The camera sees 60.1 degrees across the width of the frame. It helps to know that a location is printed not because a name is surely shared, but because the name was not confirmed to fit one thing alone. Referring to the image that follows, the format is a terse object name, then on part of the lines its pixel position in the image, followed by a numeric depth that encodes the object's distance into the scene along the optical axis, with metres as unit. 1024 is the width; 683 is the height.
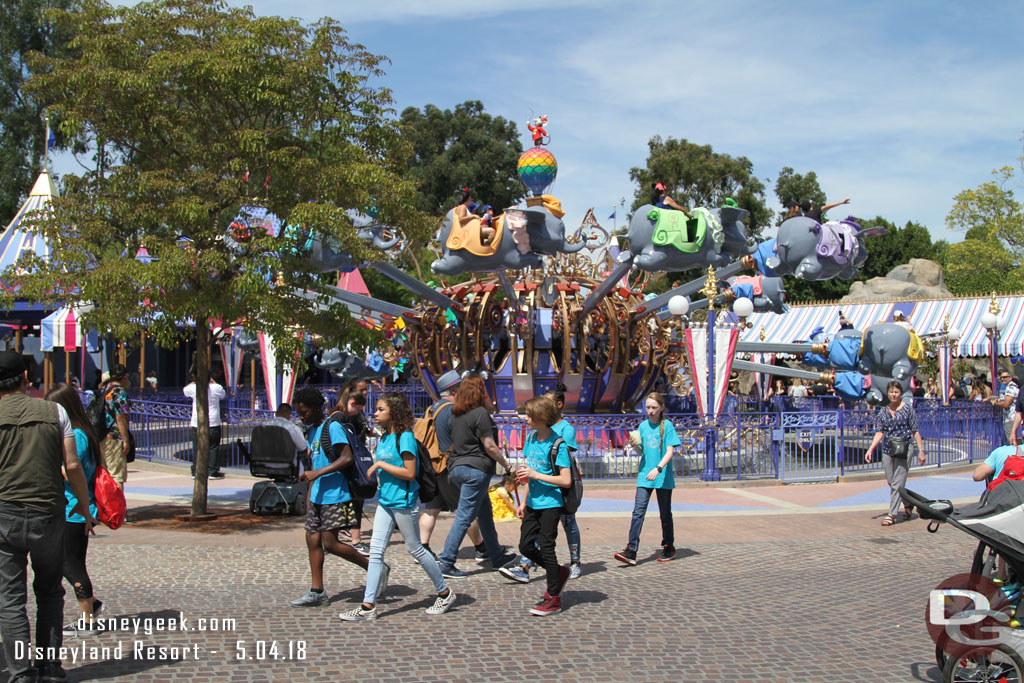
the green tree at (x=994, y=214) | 42.19
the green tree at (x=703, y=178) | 43.19
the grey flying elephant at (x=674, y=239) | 13.33
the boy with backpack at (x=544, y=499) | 6.62
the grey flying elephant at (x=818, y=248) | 13.88
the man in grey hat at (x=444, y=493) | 7.75
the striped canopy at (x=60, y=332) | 21.45
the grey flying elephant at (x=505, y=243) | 12.96
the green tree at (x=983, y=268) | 41.88
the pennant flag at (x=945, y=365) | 23.00
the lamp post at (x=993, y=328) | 19.08
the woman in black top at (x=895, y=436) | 10.30
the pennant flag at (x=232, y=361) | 27.56
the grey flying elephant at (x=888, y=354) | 16.81
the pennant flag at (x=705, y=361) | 14.92
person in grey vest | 4.61
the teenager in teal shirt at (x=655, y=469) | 8.21
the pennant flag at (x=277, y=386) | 17.83
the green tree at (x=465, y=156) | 41.94
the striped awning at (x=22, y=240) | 24.24
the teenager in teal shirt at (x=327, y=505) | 6.59
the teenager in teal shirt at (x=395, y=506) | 6.49
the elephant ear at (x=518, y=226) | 12.89
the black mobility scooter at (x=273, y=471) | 10.71
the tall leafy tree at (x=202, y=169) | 9.41
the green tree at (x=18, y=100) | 29.48
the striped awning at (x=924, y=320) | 30.19
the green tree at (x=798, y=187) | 45.79
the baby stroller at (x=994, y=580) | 4.52
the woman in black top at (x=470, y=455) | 7.29
